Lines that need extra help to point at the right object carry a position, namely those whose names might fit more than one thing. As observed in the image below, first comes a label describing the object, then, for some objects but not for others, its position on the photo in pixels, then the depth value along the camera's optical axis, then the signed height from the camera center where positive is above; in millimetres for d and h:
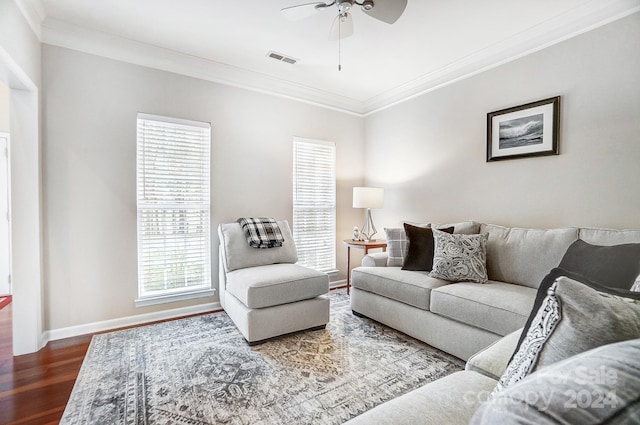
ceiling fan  1988 +1376
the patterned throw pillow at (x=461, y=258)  2584 -460
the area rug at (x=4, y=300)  3535 -1200
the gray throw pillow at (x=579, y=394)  394 -269
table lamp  3971 +123
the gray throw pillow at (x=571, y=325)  647 -267
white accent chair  2564 -777
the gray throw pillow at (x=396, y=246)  3279 -447
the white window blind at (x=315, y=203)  4125 +44
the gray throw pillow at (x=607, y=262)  1620 -331
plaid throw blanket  3227 -298
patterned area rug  1732 -1206
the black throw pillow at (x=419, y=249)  2939 -422
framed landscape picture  2684 +745
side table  3850 -503
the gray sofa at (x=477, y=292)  2100 -683
